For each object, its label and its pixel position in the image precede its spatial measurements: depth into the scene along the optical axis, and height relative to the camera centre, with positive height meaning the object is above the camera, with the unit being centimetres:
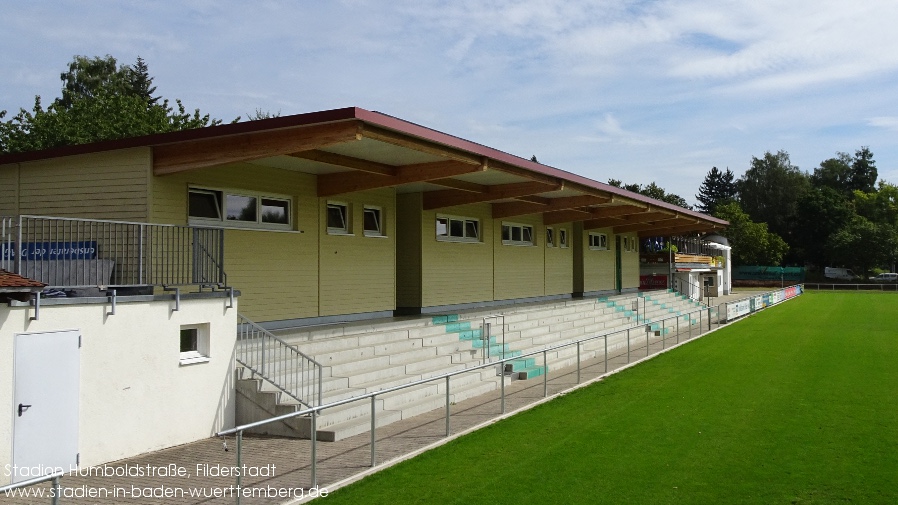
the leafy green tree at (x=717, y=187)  13338 +1266
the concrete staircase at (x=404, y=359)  1049 -186
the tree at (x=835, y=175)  10775 +1185
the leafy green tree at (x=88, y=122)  3372 +665
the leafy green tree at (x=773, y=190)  9375 +861
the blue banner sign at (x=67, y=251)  1066 +14
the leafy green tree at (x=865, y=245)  7375 +127
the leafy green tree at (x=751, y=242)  7938 +175
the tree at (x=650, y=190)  8152 +748
